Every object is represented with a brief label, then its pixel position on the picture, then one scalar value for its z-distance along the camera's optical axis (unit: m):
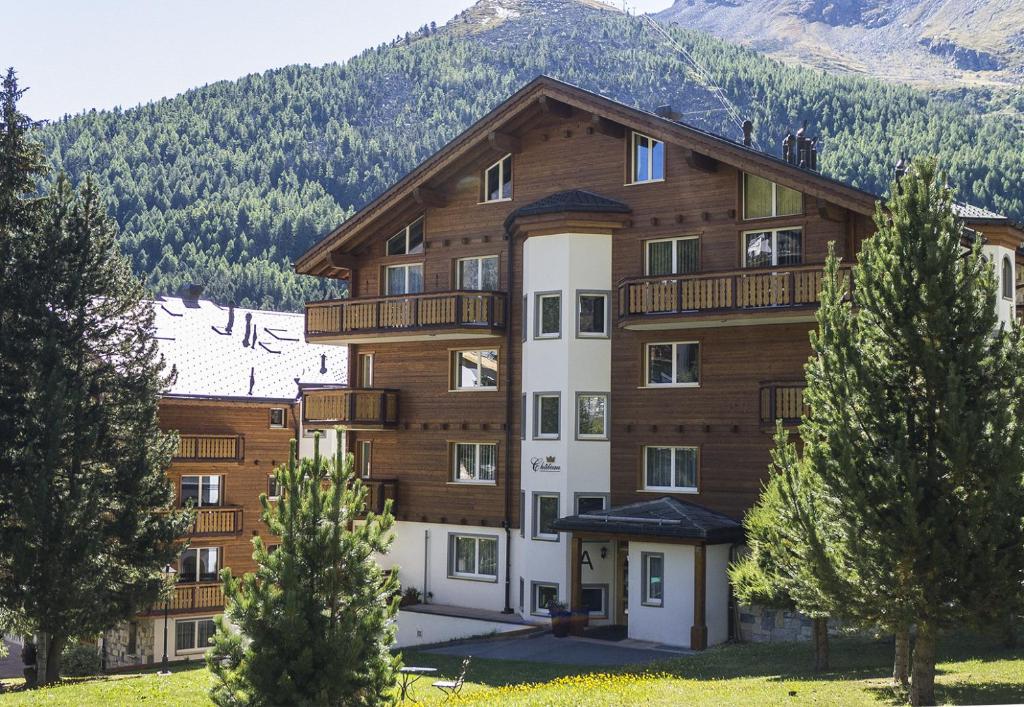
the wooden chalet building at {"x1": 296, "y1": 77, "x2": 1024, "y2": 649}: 28.89
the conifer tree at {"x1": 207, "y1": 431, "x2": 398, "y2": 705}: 14.88
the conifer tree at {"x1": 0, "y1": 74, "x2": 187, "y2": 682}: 27.78
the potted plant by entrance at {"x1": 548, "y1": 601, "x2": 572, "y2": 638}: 29.55
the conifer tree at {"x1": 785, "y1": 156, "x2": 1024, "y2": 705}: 15.43
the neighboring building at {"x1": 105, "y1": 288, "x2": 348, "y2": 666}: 41.06
